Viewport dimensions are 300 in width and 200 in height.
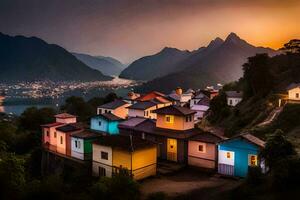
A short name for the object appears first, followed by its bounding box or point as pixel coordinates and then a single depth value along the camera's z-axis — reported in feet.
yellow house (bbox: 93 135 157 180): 90.53
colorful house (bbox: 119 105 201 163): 102.73
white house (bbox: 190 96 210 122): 231.67
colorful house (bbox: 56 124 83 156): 123.03
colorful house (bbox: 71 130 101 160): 112.57
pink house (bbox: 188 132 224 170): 94.32
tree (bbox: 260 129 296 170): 68.59
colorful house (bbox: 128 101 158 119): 176.44
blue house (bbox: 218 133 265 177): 84.58
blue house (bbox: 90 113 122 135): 138.51
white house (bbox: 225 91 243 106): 238.27
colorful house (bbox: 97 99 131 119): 190.90
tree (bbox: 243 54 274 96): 192.65
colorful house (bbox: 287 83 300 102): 165.89
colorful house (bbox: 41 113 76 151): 132.87
